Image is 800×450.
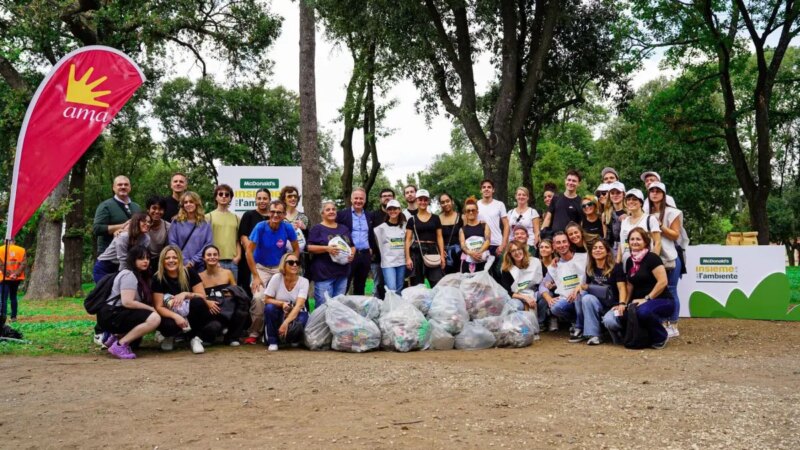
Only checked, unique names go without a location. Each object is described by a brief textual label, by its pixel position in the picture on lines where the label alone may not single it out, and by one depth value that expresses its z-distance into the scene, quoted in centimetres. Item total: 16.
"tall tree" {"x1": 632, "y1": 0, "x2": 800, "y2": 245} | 1420
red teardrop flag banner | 724
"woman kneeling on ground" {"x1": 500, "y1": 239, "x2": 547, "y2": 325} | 830
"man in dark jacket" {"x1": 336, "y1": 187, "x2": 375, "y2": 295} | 830
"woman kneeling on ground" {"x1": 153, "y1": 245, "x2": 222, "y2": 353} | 688
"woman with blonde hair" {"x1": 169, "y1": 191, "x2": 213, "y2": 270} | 740
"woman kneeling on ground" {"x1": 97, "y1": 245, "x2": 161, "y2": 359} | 667
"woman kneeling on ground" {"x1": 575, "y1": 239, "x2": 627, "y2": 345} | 758
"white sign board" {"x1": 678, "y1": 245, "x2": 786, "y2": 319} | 961
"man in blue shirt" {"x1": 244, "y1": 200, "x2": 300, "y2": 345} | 762
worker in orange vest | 1151
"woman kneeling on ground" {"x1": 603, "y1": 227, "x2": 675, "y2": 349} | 716
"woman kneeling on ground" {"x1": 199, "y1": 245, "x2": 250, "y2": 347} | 730
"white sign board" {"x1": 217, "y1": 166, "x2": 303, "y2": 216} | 1068
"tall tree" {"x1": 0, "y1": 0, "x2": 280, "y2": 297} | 1499
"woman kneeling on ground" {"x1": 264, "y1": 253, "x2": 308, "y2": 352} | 721
